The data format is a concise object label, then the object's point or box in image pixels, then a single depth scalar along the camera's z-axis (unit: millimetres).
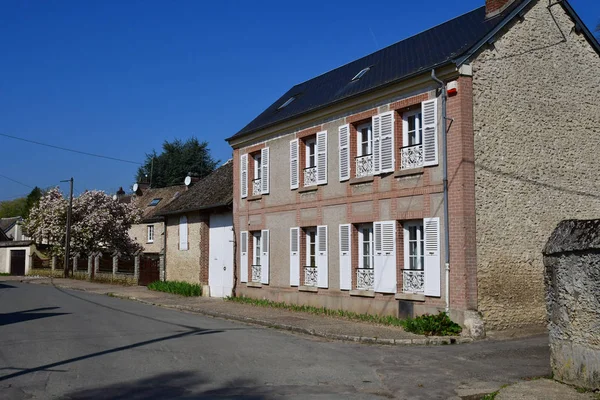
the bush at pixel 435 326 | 13281
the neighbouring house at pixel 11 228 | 76350
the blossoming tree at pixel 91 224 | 43125
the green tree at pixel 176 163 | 63031
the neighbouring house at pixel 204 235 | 24062
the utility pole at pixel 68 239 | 40312
